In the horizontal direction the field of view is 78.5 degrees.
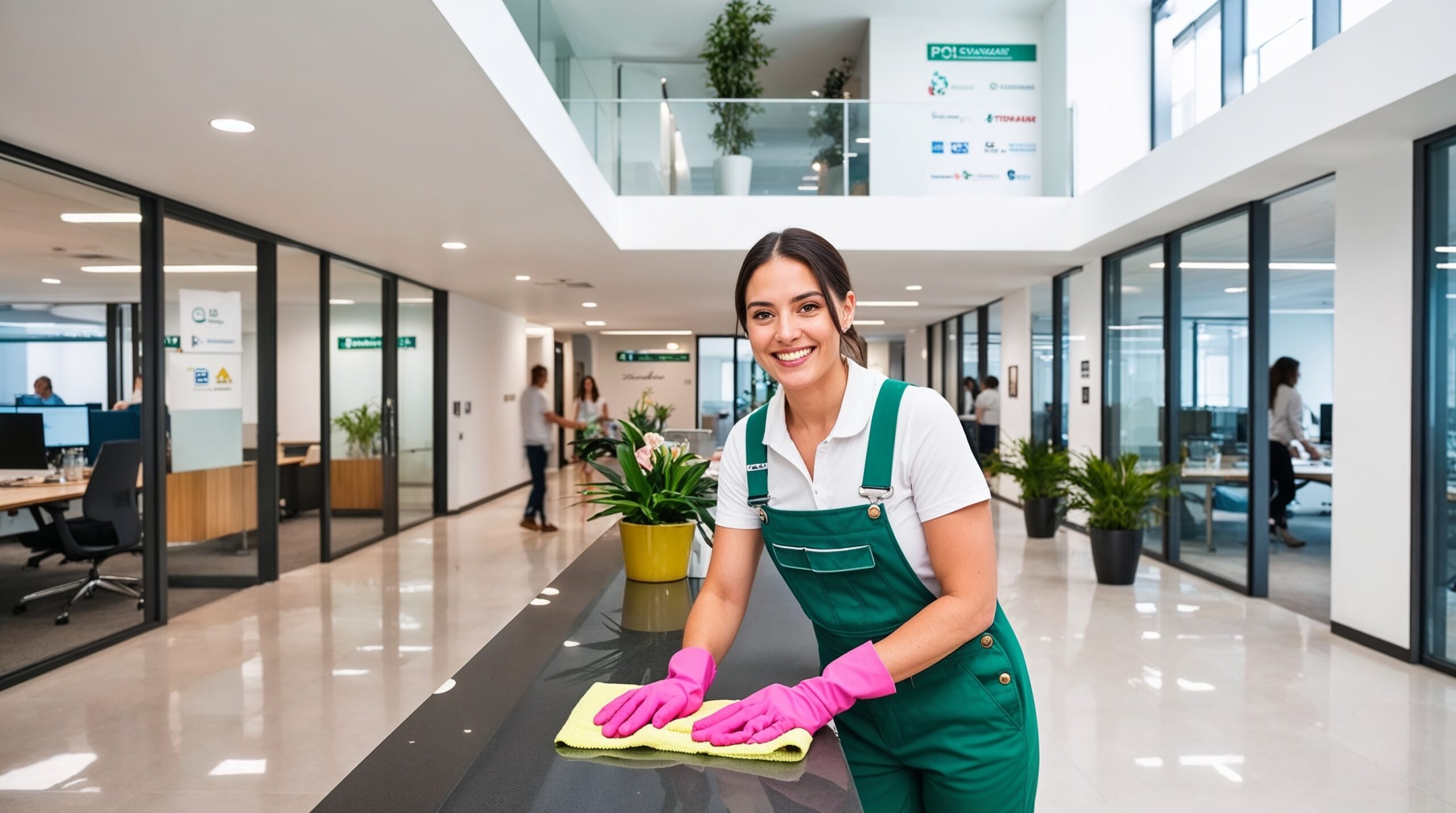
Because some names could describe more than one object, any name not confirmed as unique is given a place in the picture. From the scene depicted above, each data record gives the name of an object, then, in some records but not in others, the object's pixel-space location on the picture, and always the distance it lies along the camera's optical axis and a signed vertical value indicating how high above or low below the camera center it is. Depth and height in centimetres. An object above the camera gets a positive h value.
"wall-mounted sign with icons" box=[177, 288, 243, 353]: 584 +49
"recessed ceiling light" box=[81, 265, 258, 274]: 498 +80
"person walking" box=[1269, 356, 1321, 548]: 774 -31
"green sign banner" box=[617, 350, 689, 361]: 2122 +88
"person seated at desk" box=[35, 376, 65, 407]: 450 +1
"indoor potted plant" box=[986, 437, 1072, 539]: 838 -86
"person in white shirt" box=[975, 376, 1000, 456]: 1238 -21
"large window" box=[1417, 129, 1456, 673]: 434 -13
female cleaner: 127 -25
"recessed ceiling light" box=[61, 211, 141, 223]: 475 +98
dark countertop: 105 -48
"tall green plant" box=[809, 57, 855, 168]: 833 +248
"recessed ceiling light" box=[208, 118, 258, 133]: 393 +120
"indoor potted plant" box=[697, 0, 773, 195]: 955 +371
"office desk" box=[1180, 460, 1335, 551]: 647 -65
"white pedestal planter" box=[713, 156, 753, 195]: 820 +201
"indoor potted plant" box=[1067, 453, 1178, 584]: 632 -84
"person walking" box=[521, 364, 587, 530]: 914 -42
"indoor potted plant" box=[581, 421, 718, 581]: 222 -28
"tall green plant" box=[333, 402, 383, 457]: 811 -32
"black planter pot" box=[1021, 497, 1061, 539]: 847 -117
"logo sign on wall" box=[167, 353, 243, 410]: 575 +9
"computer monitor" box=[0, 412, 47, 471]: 444 -24
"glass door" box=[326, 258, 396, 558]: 788 -15
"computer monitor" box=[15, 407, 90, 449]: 462 -17
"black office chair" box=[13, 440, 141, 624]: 506 -73
